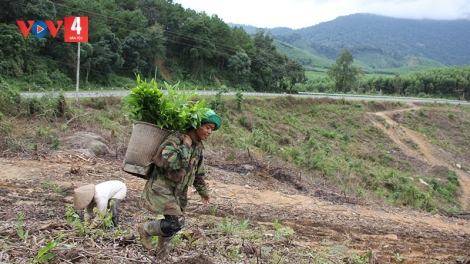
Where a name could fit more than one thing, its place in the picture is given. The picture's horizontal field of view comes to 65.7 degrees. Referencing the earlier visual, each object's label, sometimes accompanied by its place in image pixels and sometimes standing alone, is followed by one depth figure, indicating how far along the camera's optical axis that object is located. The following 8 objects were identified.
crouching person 3.83
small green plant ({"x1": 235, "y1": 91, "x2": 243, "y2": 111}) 23.55
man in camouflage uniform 2.96
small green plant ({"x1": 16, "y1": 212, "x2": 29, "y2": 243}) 3.06
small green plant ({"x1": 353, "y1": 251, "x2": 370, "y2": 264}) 3.98
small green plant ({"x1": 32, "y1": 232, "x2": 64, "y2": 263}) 2.65
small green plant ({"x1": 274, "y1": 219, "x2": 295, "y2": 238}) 4.51
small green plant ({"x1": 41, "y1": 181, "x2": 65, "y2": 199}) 5.52
